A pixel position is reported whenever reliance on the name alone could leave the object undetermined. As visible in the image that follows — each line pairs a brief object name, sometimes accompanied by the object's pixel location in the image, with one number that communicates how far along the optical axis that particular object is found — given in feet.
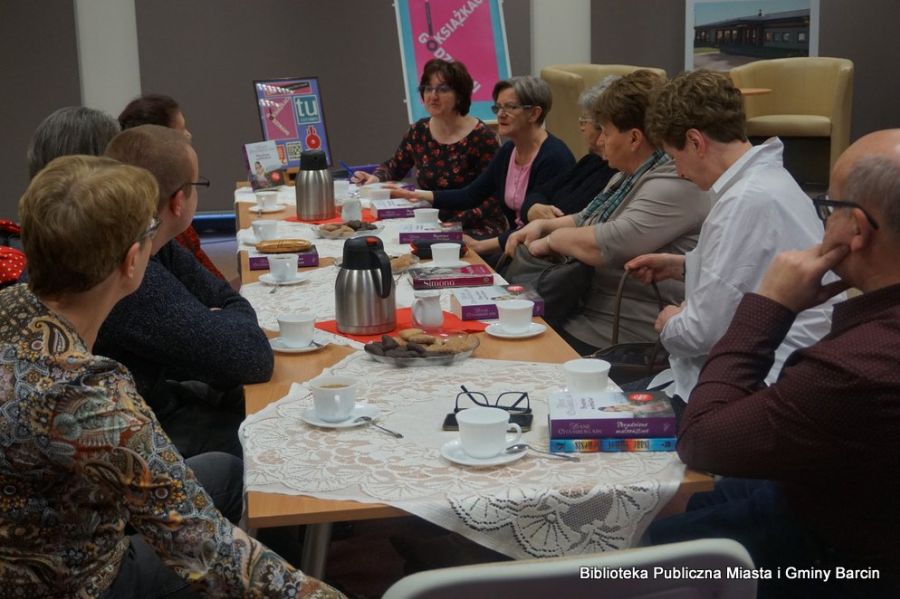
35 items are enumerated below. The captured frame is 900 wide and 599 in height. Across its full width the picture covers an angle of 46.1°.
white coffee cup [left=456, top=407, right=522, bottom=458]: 5.24
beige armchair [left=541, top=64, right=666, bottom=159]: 24.20
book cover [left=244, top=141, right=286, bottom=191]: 16.26
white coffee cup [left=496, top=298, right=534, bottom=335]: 7.64
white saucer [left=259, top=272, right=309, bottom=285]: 9.63
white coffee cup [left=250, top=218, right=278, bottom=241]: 11.97
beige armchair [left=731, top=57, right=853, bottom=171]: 25.35
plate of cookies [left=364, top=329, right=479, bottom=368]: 6.90
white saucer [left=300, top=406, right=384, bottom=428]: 5.80
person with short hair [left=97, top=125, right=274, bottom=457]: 6.81
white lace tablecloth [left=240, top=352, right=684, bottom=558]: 4.90
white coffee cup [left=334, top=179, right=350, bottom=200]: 15.57
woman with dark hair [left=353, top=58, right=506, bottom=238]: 16.39
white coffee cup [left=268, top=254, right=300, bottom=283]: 9.61
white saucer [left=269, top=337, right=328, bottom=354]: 7.32
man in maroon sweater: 4.42
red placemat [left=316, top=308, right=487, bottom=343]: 7.80
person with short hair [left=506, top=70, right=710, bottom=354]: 9.61
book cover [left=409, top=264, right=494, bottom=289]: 9.18
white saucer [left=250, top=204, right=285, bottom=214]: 14.38
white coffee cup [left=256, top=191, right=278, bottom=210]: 14.42
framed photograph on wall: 27.22
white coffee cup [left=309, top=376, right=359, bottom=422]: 5.82
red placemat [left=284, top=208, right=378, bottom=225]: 13.56
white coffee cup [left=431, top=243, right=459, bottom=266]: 10.25
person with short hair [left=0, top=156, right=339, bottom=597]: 4.16
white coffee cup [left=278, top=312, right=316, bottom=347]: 7.36
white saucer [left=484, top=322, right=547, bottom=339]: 7.56
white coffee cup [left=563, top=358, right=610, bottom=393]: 6.09
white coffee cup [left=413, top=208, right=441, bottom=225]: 12.85
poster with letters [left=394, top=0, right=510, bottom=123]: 23.79
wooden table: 4.81
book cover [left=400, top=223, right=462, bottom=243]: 11.30
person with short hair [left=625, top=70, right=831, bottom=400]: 7.25
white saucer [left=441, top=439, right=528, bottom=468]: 5.22
